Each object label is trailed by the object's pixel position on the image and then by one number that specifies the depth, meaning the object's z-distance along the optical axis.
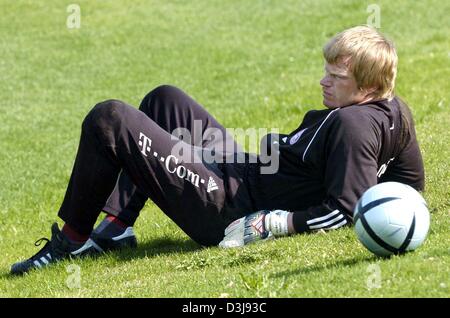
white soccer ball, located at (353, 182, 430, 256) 10.67
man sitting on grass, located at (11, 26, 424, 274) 12.25
